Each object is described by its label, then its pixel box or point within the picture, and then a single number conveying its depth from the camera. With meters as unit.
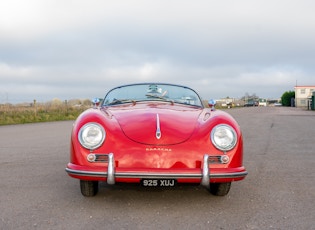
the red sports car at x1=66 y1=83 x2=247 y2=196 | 3.15
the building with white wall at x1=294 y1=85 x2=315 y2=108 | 84.00
